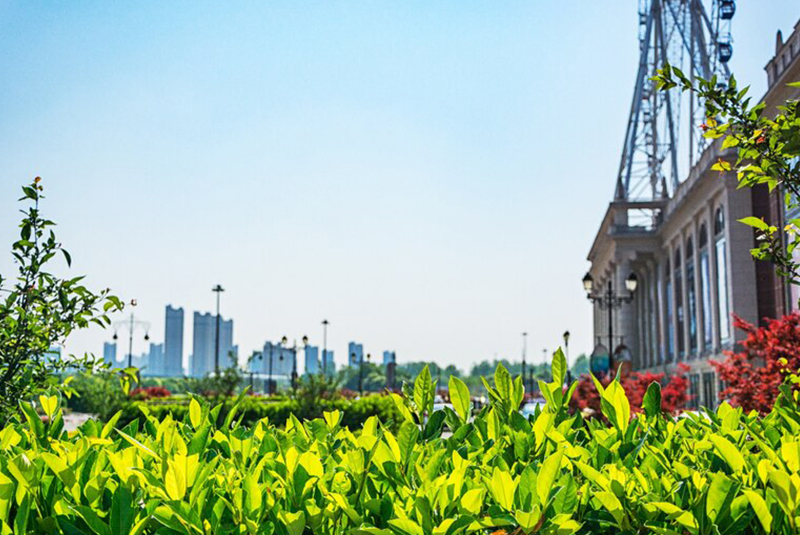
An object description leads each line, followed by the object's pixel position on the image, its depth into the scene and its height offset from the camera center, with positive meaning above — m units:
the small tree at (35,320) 6.08 +0.40
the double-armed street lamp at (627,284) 31.80 +3.33
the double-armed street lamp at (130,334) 89.09 +4.30
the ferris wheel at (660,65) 62.38 +23.84
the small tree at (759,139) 4.77 +1.29
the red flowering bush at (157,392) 53.73 -1.00
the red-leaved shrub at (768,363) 15.55 +0.29
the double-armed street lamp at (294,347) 61.38 +2.17
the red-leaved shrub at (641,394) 25.52 -0.52
